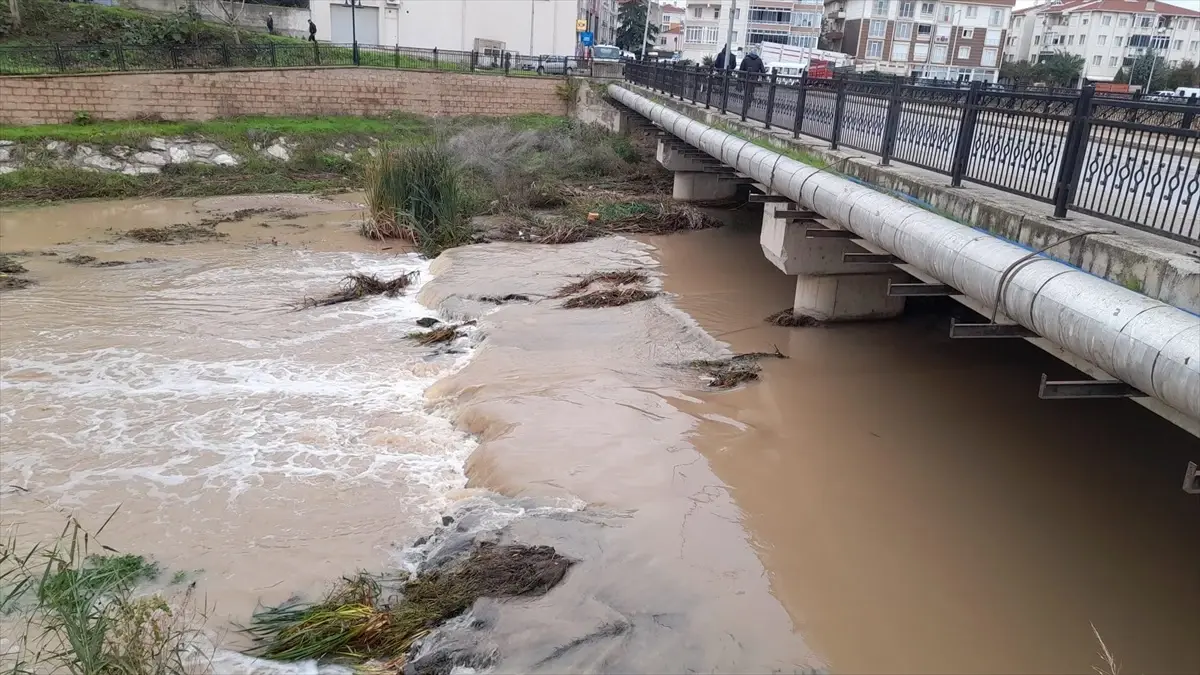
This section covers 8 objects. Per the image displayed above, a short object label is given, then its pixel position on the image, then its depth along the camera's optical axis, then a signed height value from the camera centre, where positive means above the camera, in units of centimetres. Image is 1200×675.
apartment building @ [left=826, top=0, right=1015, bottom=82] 6234 +563
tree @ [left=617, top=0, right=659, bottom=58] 7269 +566
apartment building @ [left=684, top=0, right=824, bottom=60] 6153 +583
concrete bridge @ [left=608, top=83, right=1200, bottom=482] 382 -96
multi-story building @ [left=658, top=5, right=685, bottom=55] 9024 +726
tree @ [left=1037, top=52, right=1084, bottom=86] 5294 +361
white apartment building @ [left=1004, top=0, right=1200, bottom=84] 6625 +741
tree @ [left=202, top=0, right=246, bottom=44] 3285 +228
